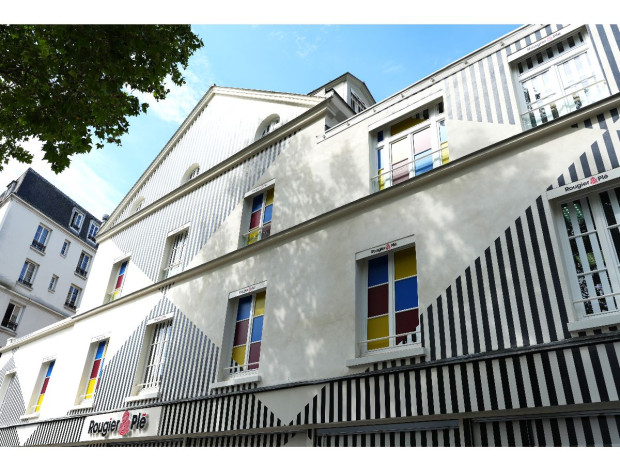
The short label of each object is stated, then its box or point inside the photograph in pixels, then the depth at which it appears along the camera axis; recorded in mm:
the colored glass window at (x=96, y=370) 13570
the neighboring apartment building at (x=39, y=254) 26547
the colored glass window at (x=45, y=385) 15750
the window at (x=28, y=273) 27473
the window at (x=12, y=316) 25812
